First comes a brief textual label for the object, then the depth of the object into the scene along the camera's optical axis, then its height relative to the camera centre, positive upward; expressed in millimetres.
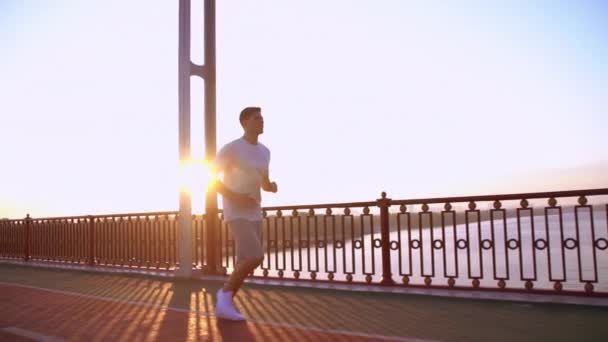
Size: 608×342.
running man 4258 +203
